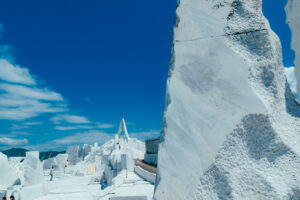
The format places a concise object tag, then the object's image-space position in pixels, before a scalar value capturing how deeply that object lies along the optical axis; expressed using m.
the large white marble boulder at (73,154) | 38.48
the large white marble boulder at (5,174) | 14.96
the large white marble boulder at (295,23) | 4.24
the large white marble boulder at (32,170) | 12.45
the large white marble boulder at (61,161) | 28.41
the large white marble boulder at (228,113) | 1.86
